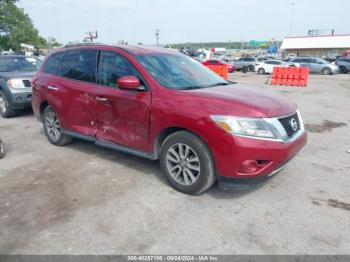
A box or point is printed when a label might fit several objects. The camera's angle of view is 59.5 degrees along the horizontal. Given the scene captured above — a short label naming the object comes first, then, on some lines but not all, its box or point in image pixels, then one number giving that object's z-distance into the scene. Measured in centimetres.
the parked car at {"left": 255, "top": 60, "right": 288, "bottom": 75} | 2873
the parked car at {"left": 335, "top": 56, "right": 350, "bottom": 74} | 3050
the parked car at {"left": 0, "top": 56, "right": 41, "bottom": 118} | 791
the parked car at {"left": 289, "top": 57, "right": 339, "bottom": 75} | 2894
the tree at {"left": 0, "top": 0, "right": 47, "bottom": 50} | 5862
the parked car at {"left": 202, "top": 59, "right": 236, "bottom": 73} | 2979
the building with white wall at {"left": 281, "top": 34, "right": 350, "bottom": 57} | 5684
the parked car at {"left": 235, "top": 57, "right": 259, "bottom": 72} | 3206
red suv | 339
